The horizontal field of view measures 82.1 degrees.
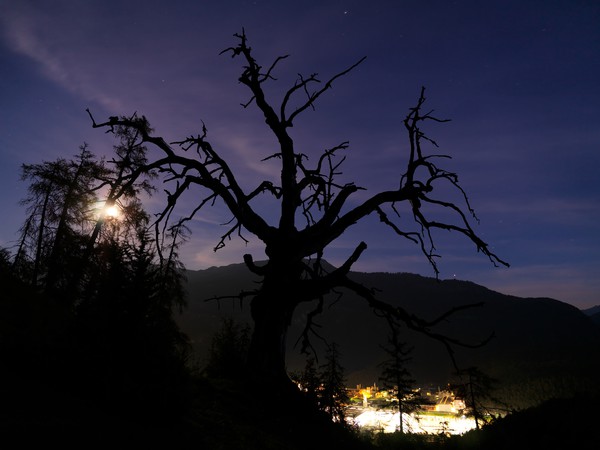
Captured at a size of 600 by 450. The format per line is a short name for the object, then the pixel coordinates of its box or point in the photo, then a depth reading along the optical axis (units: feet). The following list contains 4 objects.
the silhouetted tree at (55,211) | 61.00
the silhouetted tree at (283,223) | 22.68
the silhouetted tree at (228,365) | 31.60
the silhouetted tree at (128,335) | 13.73
